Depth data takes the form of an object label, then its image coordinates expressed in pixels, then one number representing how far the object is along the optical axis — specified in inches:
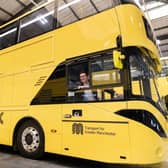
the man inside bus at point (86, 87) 146.9
